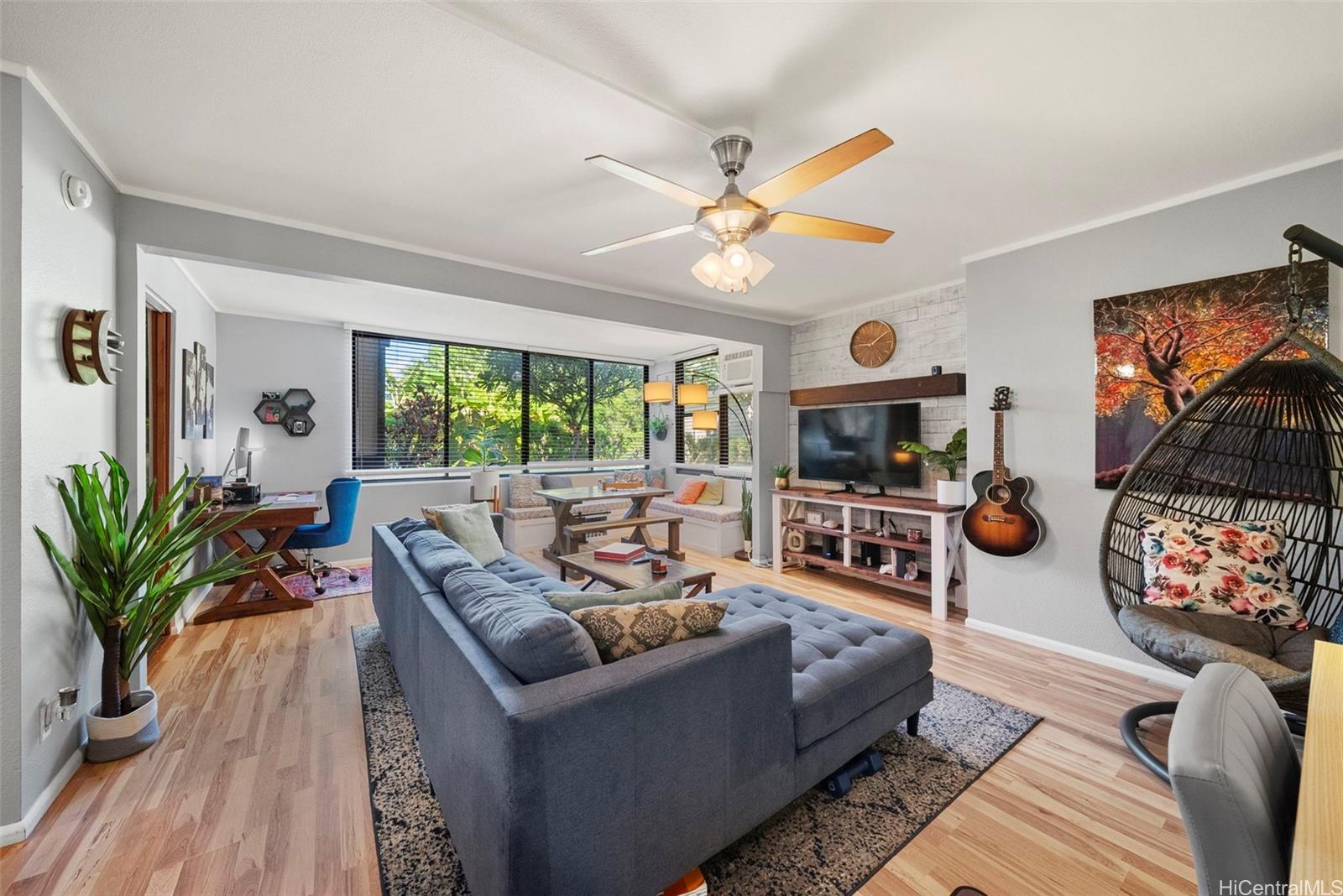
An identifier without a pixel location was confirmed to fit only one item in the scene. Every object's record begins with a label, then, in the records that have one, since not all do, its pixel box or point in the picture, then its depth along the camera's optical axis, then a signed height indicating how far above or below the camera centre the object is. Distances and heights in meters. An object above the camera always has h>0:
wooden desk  3.80 -0.72
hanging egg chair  2.01 -0.23
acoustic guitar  3.24 -0.42
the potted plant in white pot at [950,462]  3.84 -0.11
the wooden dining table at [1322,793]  0.64 -0.51
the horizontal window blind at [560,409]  6.99 +0.56
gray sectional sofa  1.18 -0.80
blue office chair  4.41 -0.62
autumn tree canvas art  2.47 +0.53
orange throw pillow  6.48 -0.53
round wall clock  4.62 +0.93
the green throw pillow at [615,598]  1.80 -0.51
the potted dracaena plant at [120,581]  2.02 -0.51
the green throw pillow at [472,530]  3.41 -0.52
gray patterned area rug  1.56 -1.25
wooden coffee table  3.21 -0.78
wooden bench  4.88 -0.77
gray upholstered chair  0.64 -0.44
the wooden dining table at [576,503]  5.00 -0.52
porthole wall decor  1.98 +0.43
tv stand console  3.84 -0.73
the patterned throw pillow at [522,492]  6.32 -0.49
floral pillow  2.19 -0.55
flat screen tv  4.36 +0.03
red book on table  3.65 -0.72
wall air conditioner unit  6.16 +0.97
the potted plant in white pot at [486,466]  6.07 -0.18
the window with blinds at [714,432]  6.39 +0.24
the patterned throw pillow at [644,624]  1.52 -0.52
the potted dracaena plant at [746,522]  5.79 -0.80
